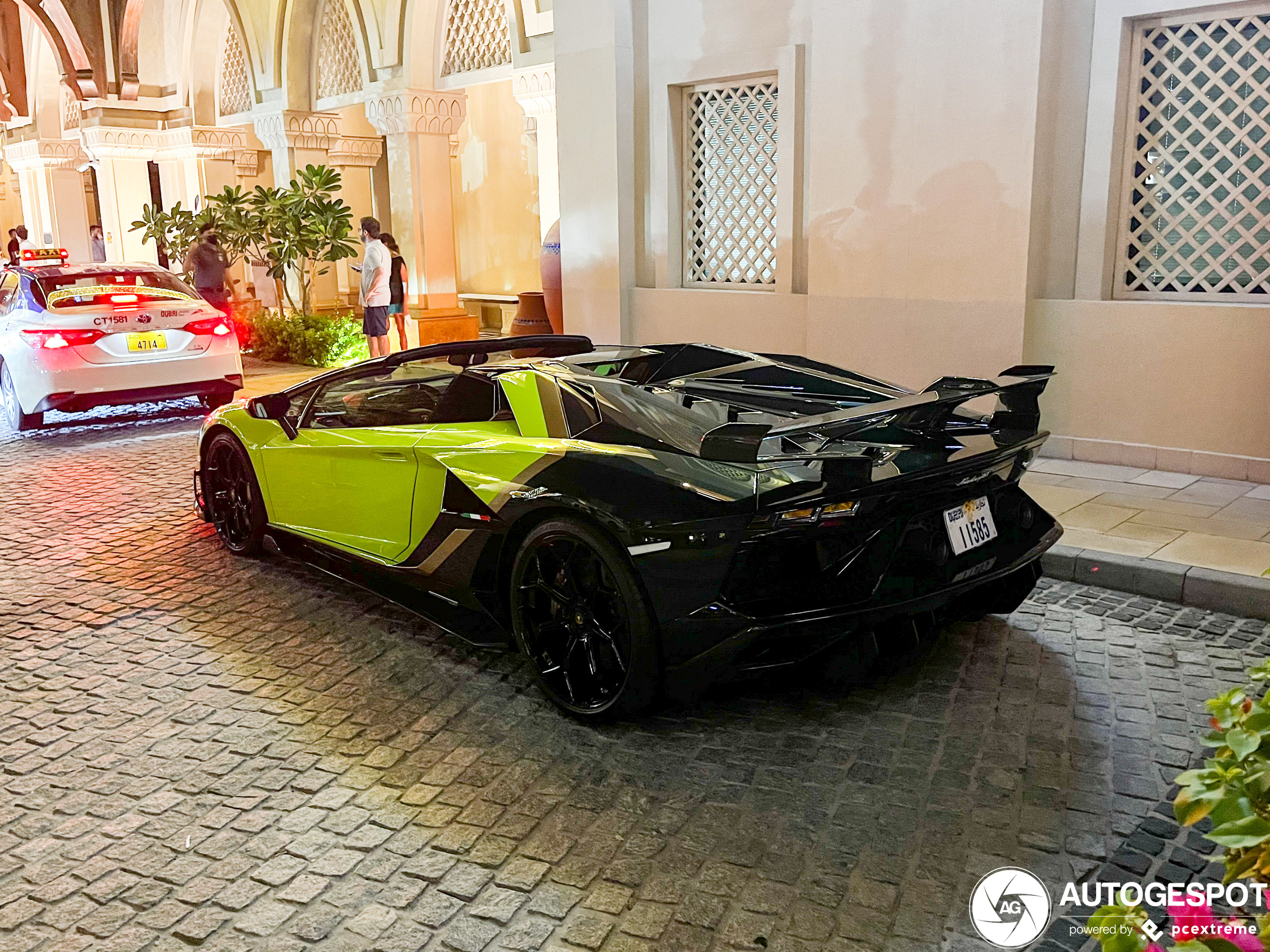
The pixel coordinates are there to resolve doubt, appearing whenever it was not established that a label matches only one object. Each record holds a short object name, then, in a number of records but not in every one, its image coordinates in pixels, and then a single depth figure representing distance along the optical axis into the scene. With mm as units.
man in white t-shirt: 12352
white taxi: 9203
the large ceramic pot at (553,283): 11398
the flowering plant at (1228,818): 1322
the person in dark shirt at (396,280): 12773
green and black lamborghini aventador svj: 3277
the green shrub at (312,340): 14156
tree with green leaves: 14484
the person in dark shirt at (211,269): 14625
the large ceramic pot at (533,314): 12055
